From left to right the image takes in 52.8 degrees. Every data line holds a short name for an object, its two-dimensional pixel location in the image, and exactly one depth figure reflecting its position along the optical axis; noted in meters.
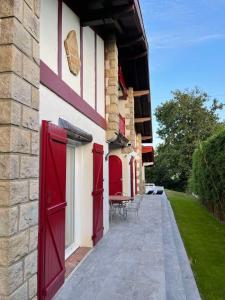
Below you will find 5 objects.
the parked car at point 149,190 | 15.92
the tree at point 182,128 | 24.58
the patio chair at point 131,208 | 7.27
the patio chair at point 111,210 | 7.50
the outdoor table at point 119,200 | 6.85
